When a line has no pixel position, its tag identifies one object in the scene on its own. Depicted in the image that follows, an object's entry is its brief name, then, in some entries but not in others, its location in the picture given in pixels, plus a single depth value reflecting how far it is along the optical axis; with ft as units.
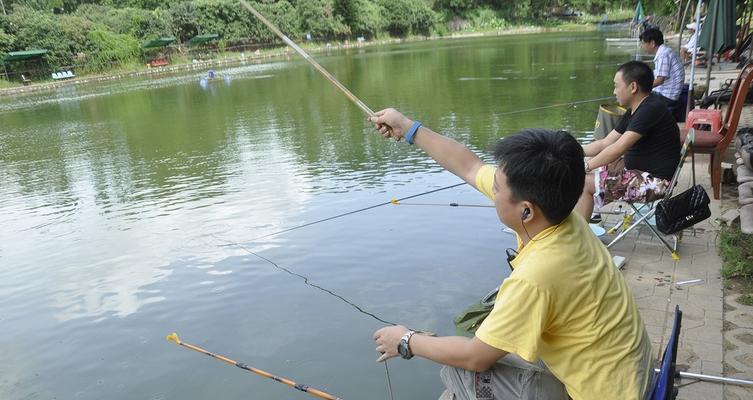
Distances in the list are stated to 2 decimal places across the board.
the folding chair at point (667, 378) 4.83
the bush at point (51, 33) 112.47
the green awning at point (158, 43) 132.16
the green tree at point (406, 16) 193.67
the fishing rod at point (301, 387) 7.82
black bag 11.75
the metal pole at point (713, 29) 25.44
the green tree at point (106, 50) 121.60
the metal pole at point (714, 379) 8.05
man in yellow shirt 4.75
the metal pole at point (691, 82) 23.04
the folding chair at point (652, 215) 12.66
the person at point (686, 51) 38.06
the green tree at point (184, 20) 146.10
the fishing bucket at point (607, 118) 19.47
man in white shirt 21.15
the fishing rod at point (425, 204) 19.87
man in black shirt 12.71
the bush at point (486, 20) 211.00
